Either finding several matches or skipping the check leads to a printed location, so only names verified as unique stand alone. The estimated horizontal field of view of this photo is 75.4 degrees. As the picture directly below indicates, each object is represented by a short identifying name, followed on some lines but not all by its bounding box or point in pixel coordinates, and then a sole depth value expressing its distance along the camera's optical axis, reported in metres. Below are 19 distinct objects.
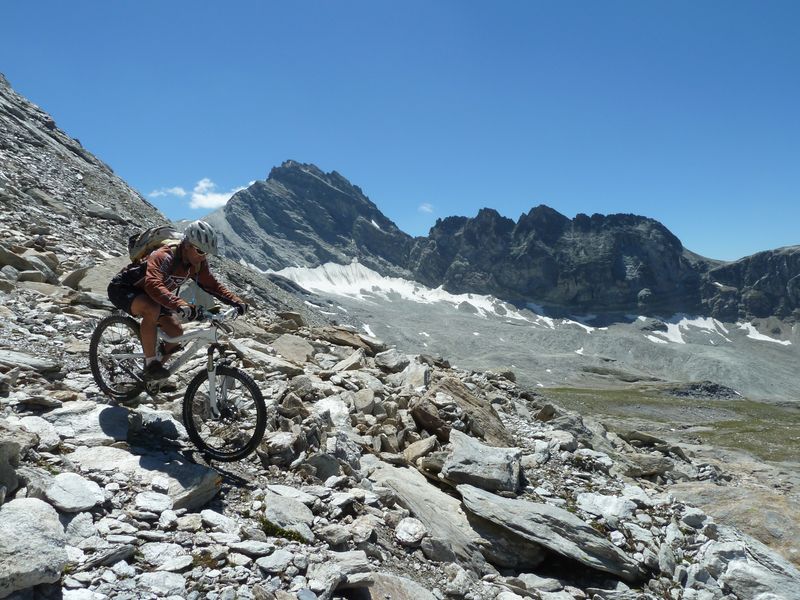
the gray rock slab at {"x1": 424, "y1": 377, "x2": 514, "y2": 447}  14.44
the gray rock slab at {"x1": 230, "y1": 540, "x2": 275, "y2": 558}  6.28
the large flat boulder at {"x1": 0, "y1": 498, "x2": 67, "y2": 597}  4.61
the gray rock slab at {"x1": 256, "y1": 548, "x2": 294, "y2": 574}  6.12
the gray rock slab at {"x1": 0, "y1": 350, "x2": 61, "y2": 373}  10.00
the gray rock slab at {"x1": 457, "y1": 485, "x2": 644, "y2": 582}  9.68
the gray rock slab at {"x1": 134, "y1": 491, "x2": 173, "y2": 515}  6.69
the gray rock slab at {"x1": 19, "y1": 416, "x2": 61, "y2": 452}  7.48
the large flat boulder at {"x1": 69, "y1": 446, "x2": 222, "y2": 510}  7.16
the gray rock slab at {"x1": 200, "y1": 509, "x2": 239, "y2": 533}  6.76
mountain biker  8.95
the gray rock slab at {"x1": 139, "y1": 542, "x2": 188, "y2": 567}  5.82
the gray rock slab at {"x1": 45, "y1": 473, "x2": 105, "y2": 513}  6.05
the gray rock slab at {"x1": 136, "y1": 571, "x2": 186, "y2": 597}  5.35
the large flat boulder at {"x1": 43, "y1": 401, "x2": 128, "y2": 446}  8.23
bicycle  8.56
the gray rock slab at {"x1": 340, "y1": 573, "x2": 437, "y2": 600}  6.42
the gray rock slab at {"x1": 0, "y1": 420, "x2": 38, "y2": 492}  5.80
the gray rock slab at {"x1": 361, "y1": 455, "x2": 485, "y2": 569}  9.02
